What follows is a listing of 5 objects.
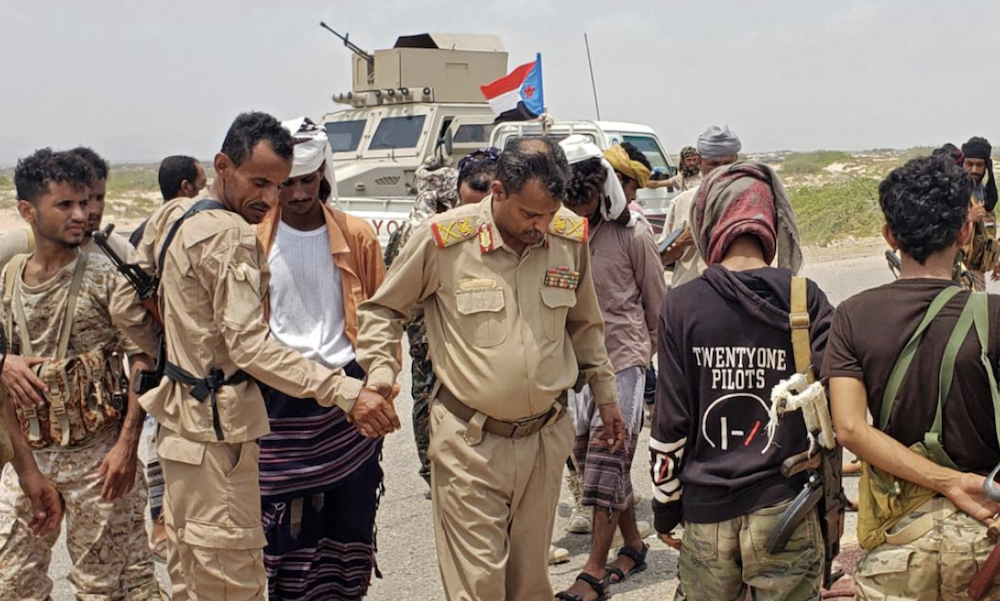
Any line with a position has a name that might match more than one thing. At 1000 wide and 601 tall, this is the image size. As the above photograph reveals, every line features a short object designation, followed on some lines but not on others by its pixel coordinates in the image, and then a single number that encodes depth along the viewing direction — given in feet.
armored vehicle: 51.55
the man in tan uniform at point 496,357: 11.65
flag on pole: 41.47
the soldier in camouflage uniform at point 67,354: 12.41
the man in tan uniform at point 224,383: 10.87
